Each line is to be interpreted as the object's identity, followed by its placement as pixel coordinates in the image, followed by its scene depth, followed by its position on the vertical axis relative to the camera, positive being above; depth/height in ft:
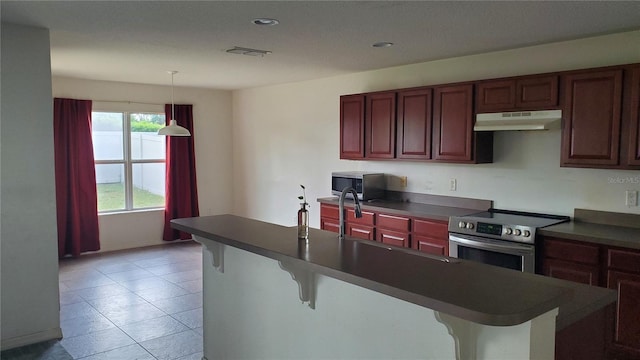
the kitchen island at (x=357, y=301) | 5.23 -2.14
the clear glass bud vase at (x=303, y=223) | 8.57 -1.31
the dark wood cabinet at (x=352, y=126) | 17.67 +0.92
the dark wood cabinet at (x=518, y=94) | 12.62 +1.61
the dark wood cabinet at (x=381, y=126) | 16.61 +0.89
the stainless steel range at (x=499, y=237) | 12.06 -2.29
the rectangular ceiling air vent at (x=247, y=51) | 14.12 +3.00
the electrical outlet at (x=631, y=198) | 12.03 -1.15
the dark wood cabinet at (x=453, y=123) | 14.37 +0.88
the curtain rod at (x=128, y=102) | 22.62 +2.30
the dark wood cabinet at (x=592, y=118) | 11.49 +0.85
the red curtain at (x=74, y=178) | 20.83 -1.27
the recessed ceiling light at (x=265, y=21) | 10.71 +2.94
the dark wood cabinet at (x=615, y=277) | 10.66 -2.90
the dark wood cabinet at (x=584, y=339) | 6.23 -2.60
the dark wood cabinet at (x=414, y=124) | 15.53 +0.89
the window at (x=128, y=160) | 22.79 -0.51
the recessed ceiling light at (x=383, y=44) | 13.12 +3.00
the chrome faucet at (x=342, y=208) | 8.08 -0.99
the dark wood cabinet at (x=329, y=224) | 17.80 -2.79
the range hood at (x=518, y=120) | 12.52 +0.87
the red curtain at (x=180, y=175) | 24.27 -1.31
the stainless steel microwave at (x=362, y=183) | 17.30 -1.20
